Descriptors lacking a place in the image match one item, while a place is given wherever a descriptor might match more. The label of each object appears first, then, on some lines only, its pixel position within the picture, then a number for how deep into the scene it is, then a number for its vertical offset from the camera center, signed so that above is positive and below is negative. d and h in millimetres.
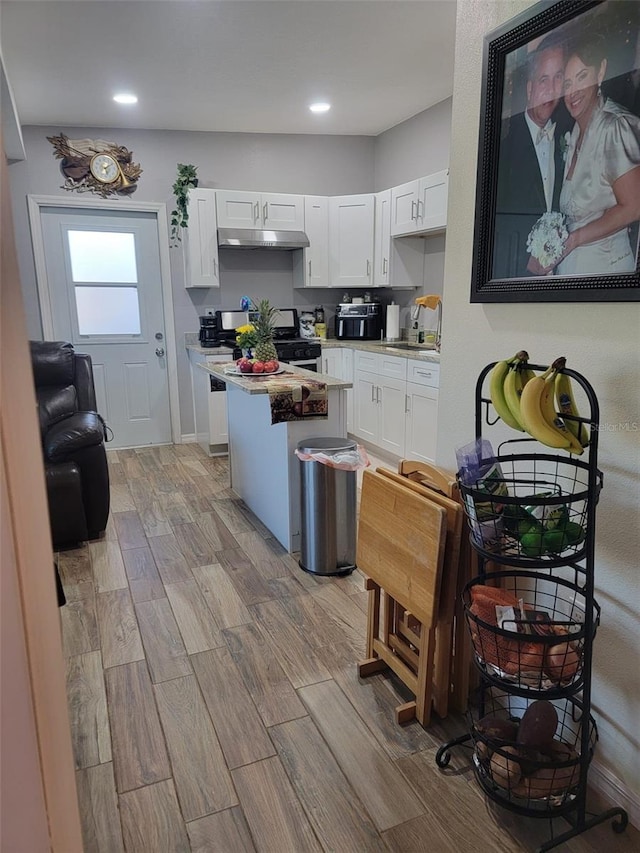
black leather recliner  2912 -739
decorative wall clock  4453 +1191
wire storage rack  1256 -820
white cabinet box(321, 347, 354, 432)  4848 -484
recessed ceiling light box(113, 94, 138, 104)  3842 +1486
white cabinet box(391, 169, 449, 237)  4031 +805
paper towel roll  4908 -114
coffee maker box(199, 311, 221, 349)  4907 -206
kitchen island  2793 -753
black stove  4707 -259
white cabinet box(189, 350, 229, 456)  4555 -820
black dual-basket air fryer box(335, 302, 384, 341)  4977 -107
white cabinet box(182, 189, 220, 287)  4613 +586
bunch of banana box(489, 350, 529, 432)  1350 -199
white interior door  4629 +38
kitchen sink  4469 -321
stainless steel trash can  2605 -982
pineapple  3168 -143
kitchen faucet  4324 +48
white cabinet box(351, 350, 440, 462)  3828 -719
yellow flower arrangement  3293 -168
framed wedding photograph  1214 +375
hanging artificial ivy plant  4570 +1005
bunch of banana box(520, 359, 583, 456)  1232 -237
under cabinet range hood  4680 +612
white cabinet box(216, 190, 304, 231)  4699 +867
